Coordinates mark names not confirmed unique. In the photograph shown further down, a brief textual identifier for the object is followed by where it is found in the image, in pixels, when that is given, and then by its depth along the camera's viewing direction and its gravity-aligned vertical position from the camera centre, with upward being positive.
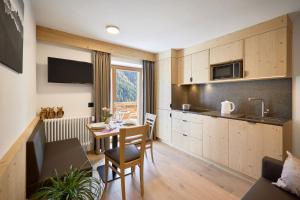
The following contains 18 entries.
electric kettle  2.96 -0.16
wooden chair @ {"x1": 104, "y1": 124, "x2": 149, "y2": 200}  1.85 -0.76
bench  1.53 -0.76
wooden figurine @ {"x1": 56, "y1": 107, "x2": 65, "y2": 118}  2.94 -0.26
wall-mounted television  2.85 +0.55
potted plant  1.08 -0.67
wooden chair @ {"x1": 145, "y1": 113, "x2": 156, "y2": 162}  2.98 -0.49
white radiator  2.79 -0.60
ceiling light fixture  2.57 +1.20
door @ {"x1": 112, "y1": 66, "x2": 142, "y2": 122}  3.94 +0.18
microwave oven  2.67 +0.53
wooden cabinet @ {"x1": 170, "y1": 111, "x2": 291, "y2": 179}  2.12 -0.70
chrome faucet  2.64 -0.18
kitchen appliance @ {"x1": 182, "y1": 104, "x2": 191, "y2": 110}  3.69 -0.20
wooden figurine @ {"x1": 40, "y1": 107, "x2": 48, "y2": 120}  2.81 -0.27
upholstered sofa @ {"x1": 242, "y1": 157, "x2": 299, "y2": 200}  1.31 -0.84
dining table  2.21 -0.50
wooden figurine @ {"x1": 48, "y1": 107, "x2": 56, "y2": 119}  2.86 -0.28
